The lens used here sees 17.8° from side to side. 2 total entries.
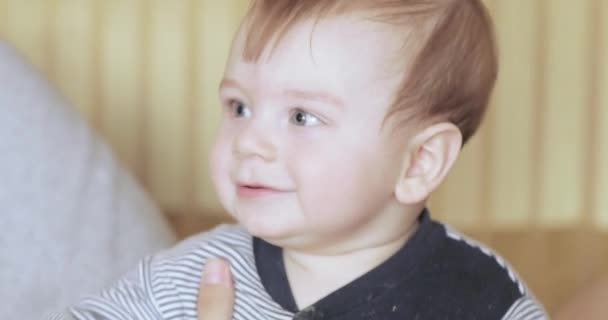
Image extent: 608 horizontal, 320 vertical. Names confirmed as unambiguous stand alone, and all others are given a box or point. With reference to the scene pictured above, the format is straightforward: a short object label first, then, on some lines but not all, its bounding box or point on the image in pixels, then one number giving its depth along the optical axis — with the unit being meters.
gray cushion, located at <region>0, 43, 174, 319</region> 1.17
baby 1.00
